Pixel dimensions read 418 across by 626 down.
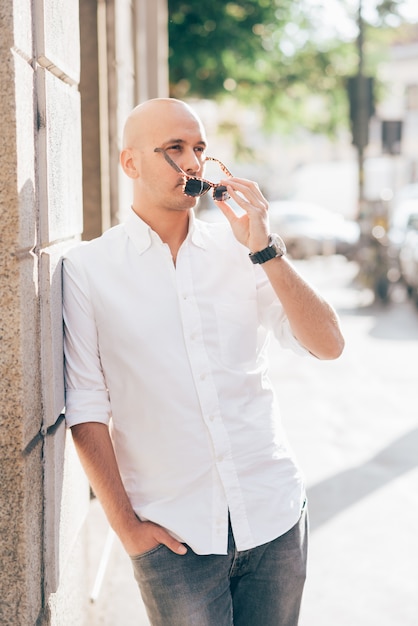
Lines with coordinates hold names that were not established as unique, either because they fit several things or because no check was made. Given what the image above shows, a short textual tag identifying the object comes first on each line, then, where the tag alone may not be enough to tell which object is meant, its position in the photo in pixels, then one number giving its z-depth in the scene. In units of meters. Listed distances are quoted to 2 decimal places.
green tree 15.65
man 2.44
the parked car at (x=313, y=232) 24.50
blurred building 44.97
